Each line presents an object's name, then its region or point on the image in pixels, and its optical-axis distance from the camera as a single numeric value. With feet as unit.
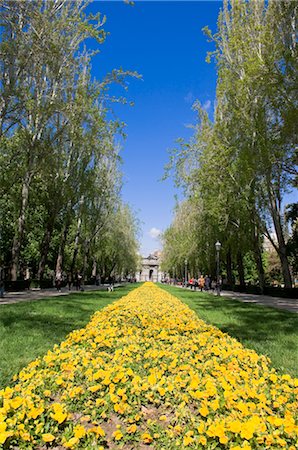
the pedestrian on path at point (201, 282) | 114.73
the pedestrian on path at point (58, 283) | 96.43
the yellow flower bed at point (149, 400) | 8.50
